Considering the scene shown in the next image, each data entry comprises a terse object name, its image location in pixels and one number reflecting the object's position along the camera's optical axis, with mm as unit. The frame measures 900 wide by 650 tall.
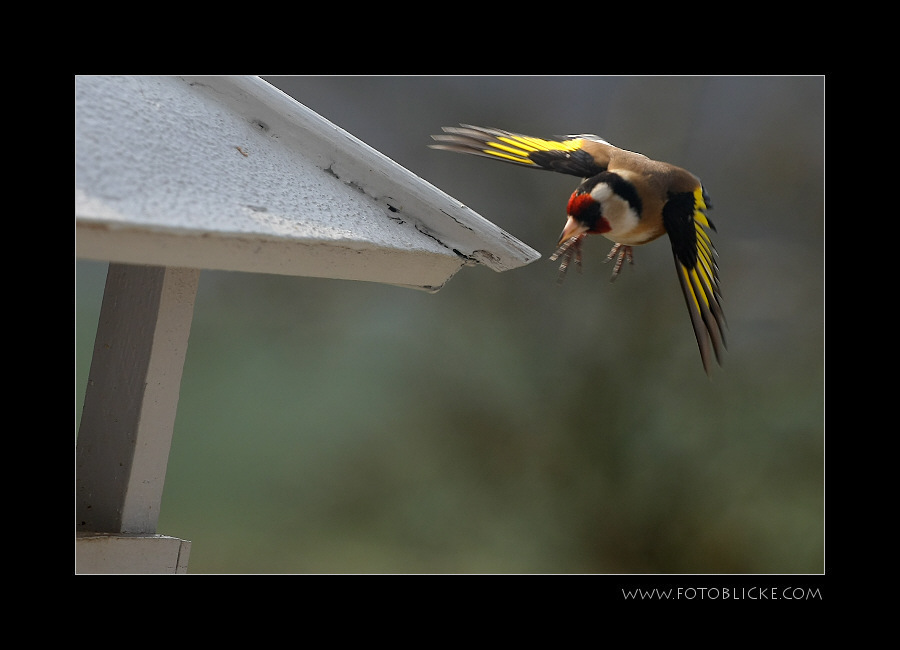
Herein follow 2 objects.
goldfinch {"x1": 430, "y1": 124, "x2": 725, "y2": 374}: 7946
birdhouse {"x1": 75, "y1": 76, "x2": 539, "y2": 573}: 7748
